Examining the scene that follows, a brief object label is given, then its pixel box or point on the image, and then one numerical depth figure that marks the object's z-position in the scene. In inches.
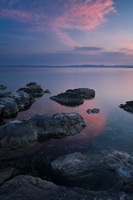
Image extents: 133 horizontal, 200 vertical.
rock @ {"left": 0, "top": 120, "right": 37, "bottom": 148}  534.1
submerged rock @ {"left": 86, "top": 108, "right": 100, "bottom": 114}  983.1
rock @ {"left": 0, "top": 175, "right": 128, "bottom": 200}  280.1
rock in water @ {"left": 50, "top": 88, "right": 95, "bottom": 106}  1295.5
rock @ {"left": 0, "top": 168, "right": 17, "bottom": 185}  370.3
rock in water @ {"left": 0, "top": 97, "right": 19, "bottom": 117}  917.8
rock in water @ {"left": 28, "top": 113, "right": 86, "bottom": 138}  648.4
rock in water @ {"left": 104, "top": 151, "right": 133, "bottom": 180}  387.5
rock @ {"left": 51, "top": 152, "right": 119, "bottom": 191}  357.4
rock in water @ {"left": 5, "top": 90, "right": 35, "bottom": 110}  1128.1
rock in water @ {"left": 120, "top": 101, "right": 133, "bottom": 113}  1054.1
